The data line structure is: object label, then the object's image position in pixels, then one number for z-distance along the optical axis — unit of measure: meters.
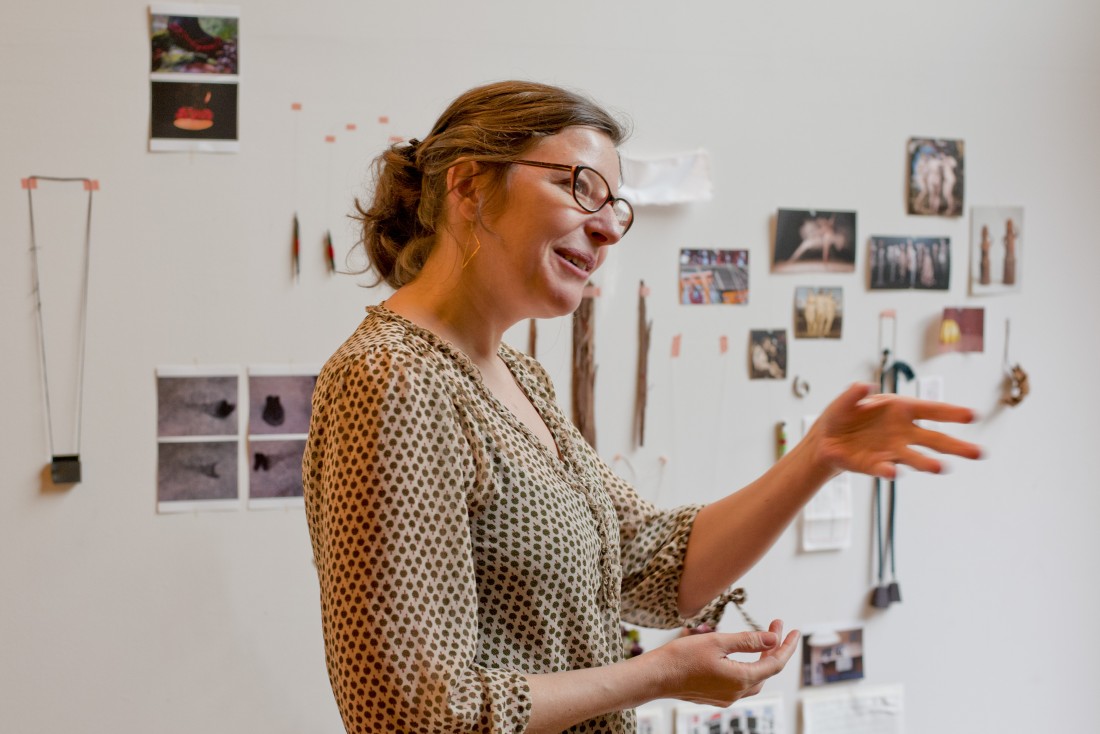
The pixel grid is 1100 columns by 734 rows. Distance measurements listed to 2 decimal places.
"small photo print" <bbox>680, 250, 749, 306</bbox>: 2.22
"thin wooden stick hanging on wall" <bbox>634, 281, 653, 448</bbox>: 2.19
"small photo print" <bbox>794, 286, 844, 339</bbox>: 2.30
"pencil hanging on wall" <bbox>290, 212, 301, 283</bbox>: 2.00
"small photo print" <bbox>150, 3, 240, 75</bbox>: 1.92
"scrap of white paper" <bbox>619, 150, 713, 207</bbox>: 2.16
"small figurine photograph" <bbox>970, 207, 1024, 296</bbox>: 2.42
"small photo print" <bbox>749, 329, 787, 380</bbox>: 2.27
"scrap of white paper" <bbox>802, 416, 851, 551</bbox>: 2.31
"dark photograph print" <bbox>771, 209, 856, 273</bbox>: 2.27
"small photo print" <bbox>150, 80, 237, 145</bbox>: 1.93
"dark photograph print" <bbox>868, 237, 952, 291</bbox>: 2.35
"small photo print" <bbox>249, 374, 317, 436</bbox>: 1.99
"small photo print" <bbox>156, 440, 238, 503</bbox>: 1.96
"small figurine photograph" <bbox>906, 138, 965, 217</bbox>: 2.37
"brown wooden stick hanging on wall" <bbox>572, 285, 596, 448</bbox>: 2.15
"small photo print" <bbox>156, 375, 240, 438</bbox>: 1.95
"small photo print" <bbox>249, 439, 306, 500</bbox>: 2.00
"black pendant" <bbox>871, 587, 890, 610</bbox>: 2.34
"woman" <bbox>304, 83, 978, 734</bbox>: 0.86
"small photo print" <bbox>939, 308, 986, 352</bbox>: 2.38
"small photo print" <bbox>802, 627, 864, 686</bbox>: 2.33
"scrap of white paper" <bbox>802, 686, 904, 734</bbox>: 2.34
